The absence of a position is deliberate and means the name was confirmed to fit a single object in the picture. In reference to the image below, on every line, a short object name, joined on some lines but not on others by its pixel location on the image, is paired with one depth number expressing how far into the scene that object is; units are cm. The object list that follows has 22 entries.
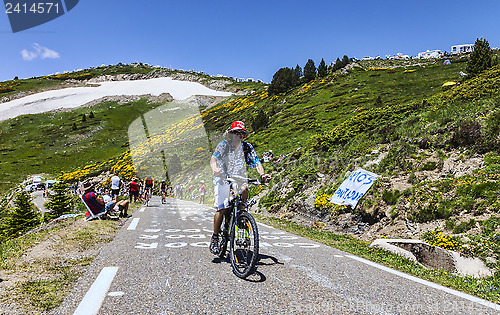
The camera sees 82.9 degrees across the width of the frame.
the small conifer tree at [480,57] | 3288
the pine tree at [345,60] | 8056
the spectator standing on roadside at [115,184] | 1474
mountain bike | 445
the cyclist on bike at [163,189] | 2353
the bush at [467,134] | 1029
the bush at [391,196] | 1035
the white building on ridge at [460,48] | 13250
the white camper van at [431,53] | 16348
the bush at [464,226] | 742
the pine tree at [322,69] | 8008
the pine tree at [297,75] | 8156
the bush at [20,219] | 2470
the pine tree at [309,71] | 8113
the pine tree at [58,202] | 2712
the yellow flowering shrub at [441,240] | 691
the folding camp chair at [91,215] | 1045
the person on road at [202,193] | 2792
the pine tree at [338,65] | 7884
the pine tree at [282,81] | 7850
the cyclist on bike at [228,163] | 504
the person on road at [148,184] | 2023
